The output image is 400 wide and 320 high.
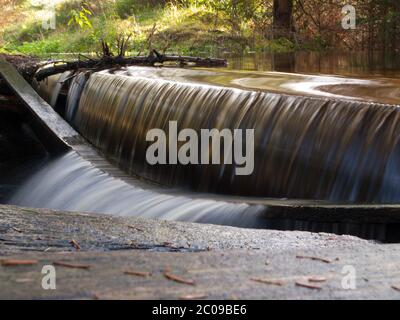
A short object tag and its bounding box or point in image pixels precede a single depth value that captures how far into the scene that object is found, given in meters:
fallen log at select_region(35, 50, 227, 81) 8.32
